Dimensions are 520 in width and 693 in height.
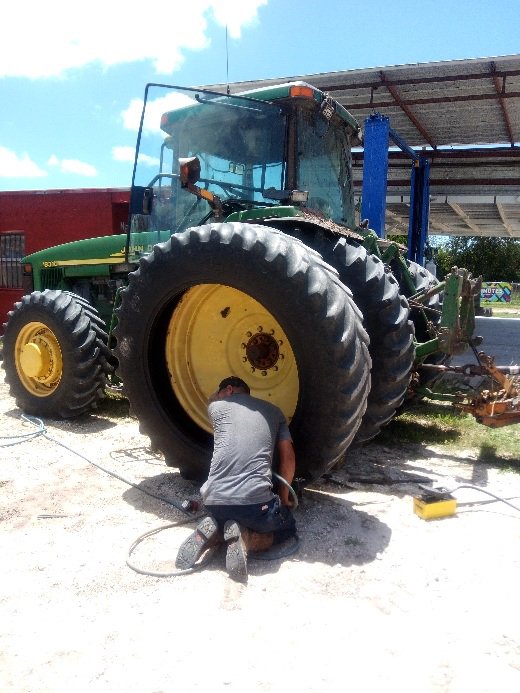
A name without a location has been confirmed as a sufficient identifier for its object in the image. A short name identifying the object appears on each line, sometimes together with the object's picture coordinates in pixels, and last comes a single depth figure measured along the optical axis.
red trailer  11.41
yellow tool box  3.46
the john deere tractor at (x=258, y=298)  3.19
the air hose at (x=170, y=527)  2.81
